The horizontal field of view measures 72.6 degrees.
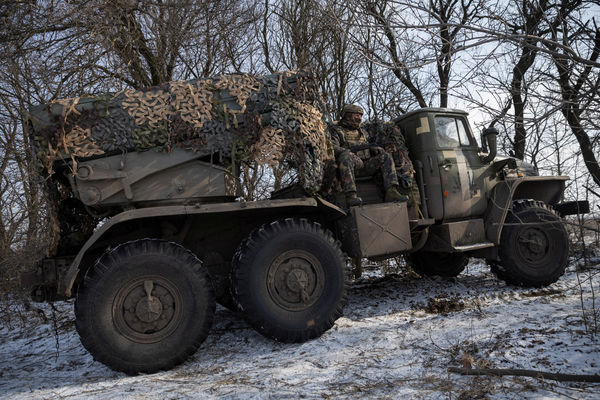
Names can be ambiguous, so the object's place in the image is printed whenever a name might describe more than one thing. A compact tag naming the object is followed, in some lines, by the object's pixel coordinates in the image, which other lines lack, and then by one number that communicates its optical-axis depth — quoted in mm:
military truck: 3609
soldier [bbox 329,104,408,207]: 4801
